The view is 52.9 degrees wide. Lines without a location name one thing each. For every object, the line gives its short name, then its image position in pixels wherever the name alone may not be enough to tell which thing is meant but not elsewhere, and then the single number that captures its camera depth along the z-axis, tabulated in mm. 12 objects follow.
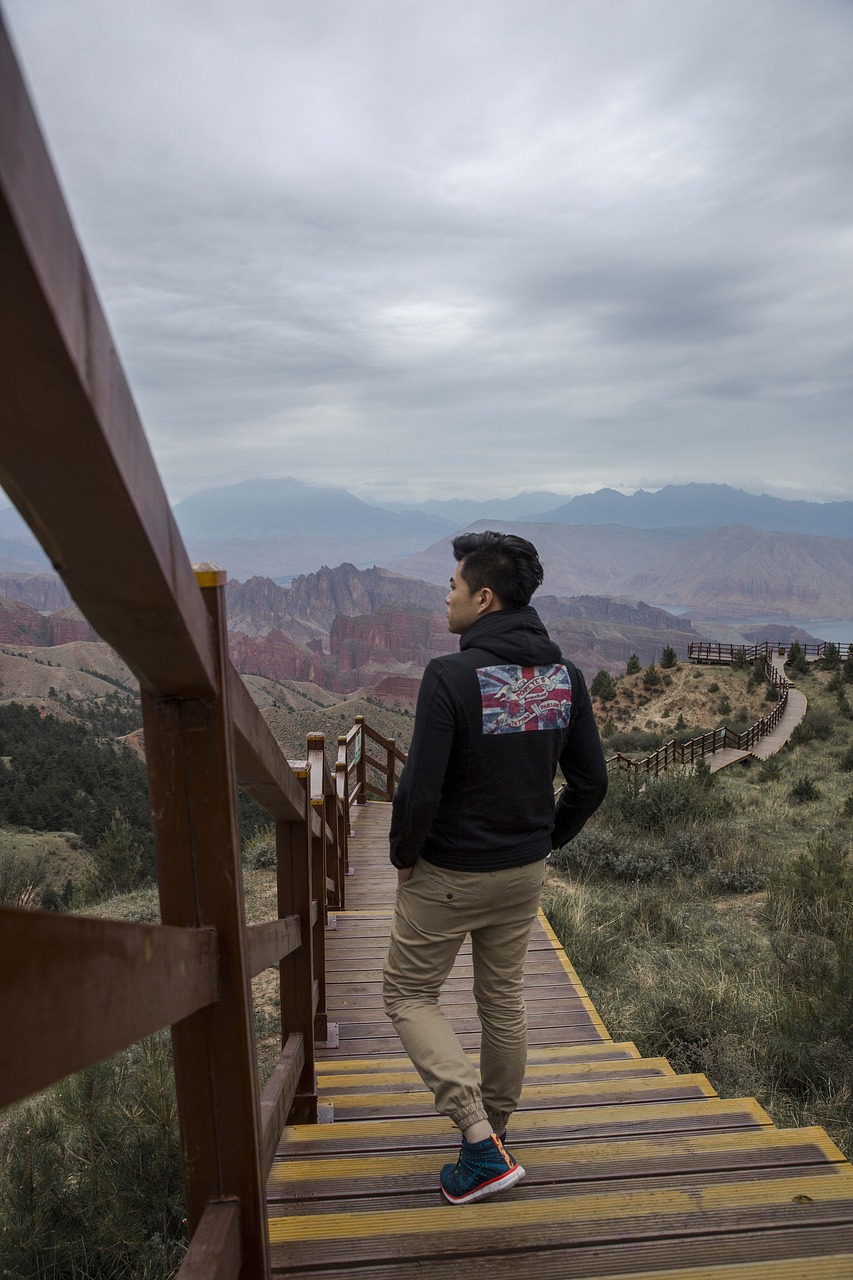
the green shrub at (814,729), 20344
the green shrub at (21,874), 9469
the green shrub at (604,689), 35031
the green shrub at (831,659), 33031
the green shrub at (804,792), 12578
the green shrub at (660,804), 9656
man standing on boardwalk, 2080
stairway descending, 1825
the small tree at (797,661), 33656
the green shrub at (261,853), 8406
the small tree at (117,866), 10297
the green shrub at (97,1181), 2320
